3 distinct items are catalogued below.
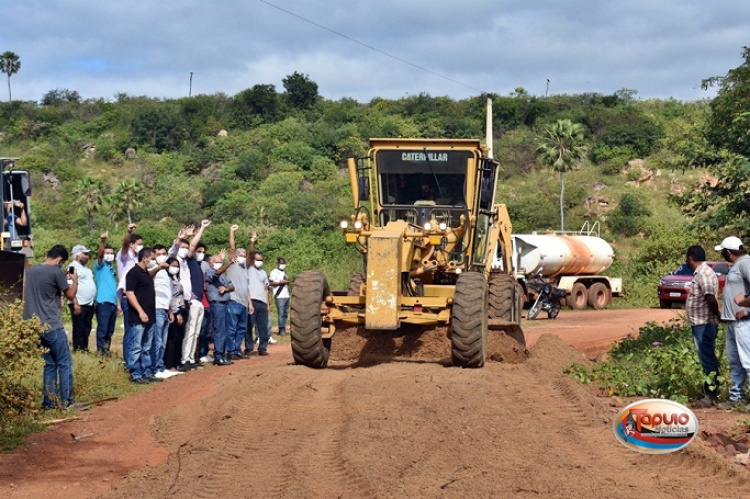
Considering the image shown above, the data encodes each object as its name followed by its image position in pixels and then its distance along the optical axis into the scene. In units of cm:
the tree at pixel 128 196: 5953
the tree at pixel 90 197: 5919
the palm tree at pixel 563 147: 5941
